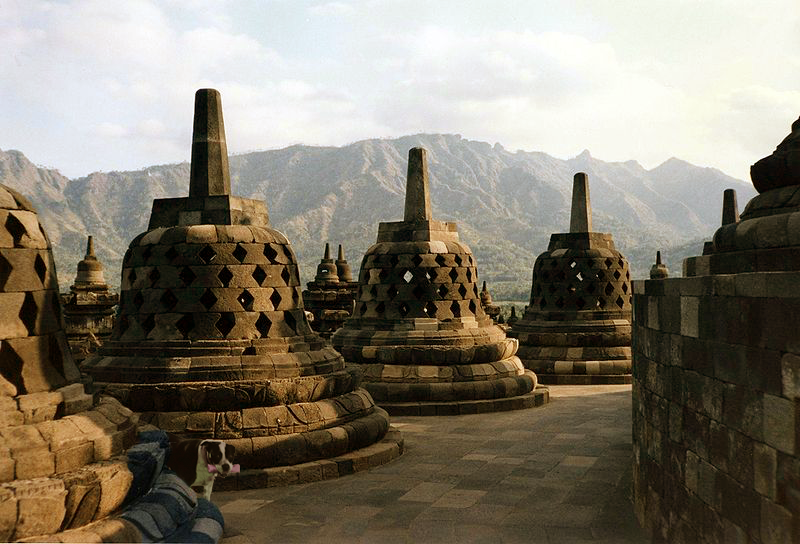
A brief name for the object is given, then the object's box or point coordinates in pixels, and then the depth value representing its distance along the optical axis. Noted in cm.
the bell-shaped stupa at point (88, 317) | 1744
